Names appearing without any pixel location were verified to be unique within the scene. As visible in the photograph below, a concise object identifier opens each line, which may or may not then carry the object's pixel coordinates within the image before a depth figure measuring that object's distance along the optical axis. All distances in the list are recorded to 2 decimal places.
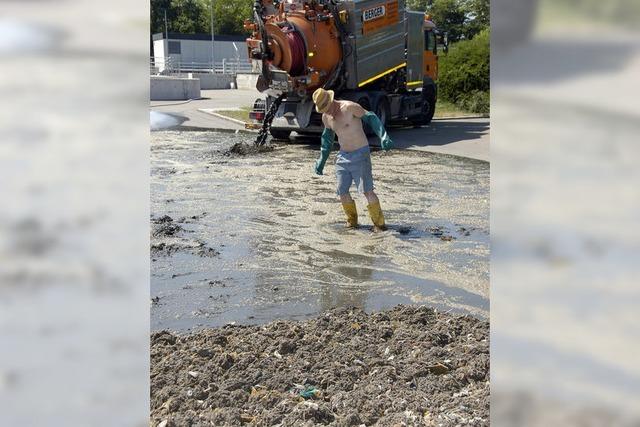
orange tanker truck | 15.58
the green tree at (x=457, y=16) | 63.39
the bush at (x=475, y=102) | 25.38
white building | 59.79
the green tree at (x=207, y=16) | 79.88
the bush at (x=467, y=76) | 25.70
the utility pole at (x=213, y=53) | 59.91
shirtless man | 8.16
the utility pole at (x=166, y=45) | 58.53
